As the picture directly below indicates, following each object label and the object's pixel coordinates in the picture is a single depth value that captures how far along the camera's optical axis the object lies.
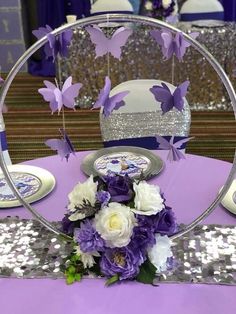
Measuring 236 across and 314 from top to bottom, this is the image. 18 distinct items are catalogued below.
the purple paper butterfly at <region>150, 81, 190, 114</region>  0.98
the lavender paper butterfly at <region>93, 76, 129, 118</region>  0.96
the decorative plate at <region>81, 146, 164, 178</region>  1.53
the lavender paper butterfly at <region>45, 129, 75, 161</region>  1.04
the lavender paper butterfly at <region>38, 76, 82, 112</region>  0.96
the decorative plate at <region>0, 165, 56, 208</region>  1.38
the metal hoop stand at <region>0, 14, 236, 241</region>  0.97
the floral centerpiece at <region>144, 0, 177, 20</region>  4.04
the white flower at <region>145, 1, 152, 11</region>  4.14
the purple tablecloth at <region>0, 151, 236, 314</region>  0.95
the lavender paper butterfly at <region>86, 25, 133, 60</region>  0.96
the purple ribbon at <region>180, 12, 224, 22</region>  4.49
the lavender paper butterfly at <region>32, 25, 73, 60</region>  1.02
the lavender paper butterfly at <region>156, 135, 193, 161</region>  1.01
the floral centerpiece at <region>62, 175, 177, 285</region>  0.97
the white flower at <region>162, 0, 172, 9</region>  4.00
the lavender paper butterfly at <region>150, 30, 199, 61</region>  0.97
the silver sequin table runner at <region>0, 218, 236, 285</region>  1.04
